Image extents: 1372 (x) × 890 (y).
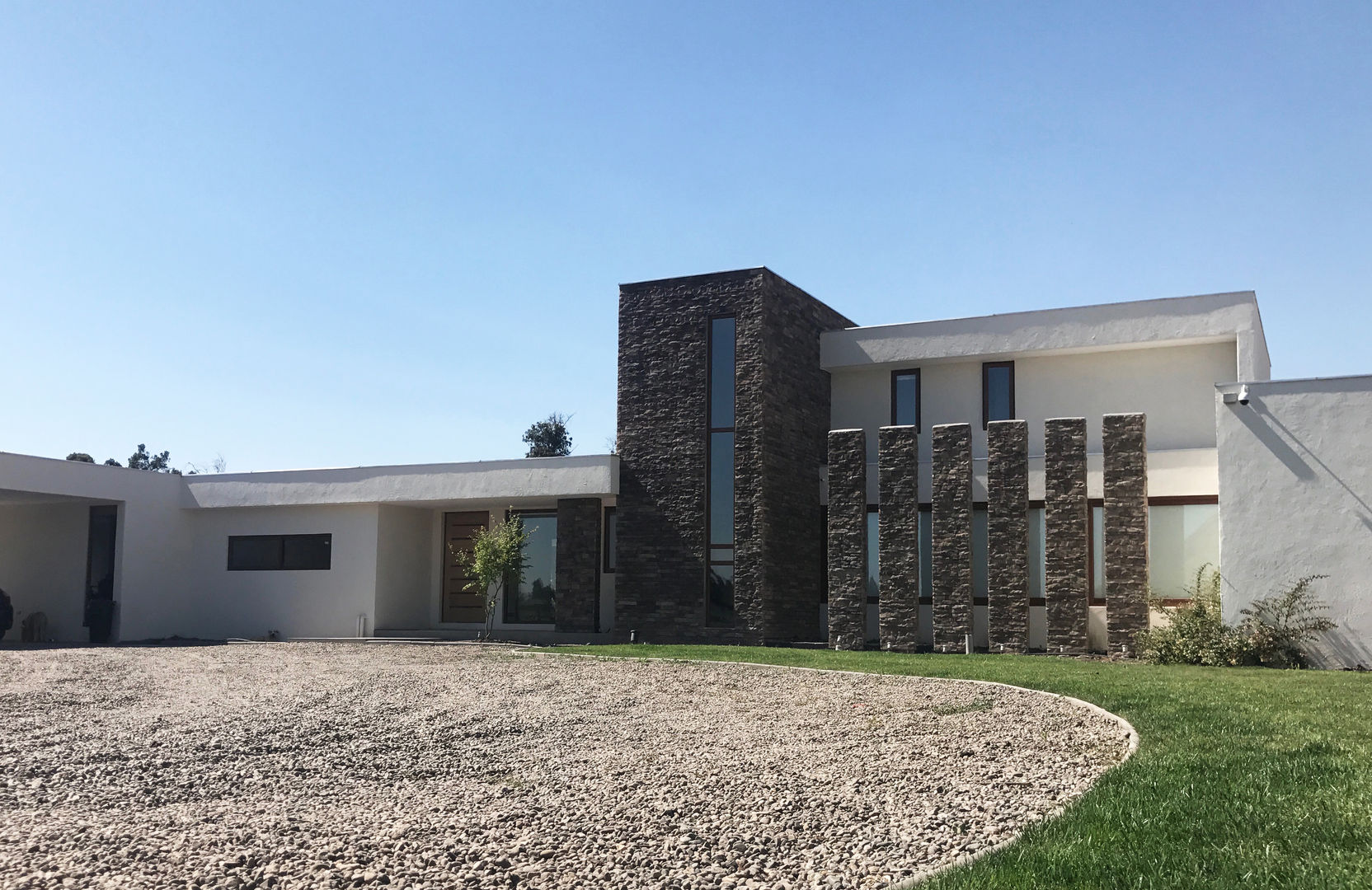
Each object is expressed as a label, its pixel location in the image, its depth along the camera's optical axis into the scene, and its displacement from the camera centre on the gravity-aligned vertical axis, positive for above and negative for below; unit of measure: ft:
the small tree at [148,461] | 218.38 +15.03
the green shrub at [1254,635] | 48.47 -4.04
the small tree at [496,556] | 70.18 -1.19
